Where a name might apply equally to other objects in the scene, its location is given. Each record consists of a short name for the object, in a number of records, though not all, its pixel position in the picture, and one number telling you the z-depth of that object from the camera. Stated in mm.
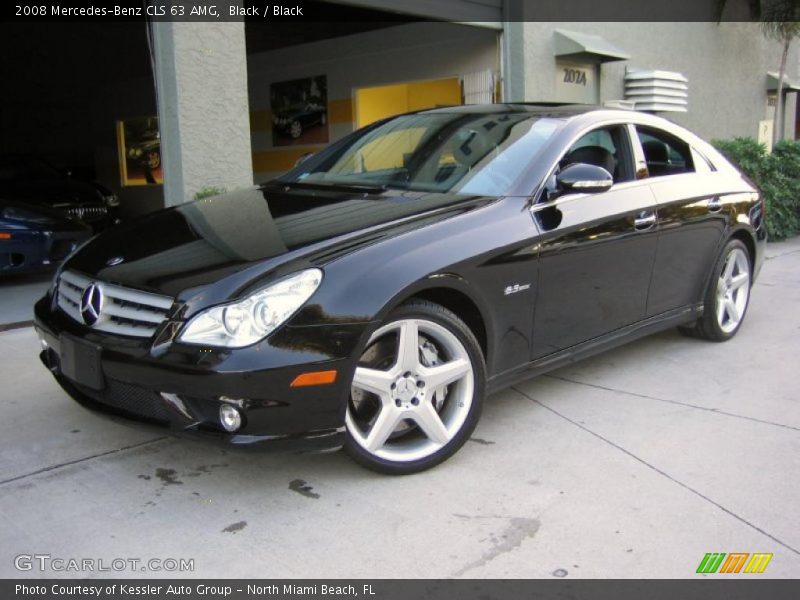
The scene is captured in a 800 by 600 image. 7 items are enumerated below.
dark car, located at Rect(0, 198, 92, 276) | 7316
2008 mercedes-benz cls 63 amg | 2924
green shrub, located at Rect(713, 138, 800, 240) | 10180
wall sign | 10266
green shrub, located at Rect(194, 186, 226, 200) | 6387
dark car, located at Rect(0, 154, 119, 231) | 11055
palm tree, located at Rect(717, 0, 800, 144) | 12891
